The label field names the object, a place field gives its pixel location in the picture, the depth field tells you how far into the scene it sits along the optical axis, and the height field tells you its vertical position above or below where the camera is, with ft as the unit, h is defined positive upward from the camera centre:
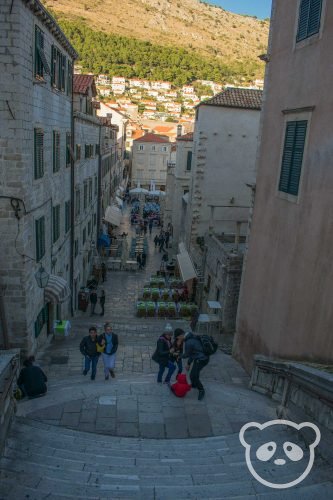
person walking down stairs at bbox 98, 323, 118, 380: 32.30 -14.93
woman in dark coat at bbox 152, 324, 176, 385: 30.66 -14.37
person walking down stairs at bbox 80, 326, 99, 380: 32.22 -14.90
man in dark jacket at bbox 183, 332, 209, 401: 29.07 -13.55
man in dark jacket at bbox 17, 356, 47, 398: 29.04 -16.06
